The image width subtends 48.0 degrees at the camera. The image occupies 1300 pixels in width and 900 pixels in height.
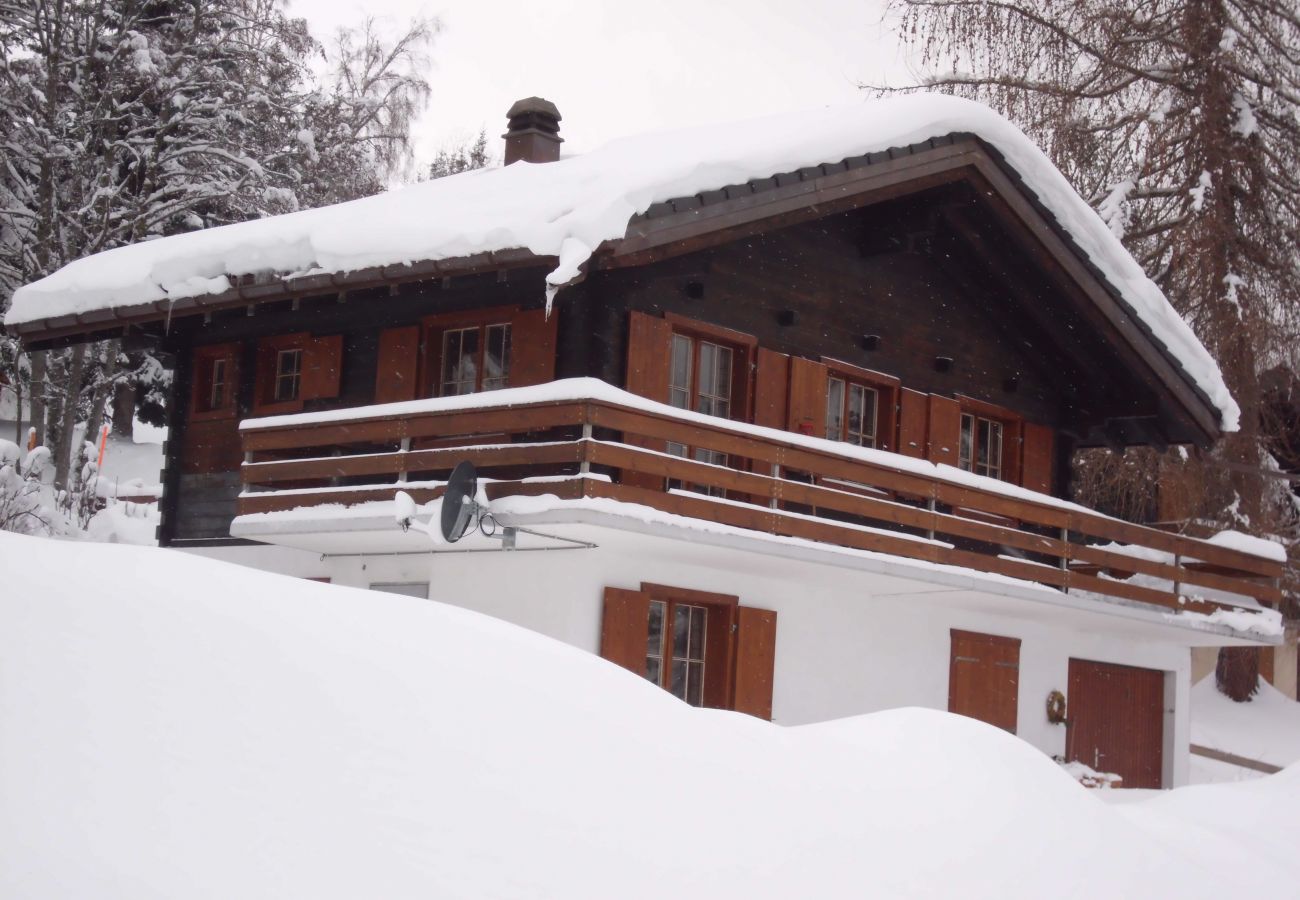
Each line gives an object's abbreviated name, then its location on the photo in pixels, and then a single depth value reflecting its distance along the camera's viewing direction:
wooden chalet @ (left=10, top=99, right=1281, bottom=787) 10.34
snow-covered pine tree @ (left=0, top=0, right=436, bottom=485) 19.81
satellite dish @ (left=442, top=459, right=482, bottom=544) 9.77
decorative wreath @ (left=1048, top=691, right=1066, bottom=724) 13.88
